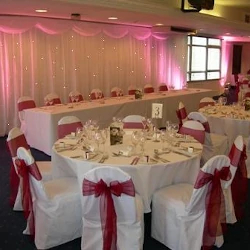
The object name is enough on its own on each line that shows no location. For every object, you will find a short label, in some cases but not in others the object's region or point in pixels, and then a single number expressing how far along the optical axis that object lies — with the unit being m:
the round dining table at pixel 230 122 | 5.54
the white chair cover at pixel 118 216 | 2.74
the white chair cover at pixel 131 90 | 9.32
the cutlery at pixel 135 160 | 3.30
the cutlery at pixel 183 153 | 3.56
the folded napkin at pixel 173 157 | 3.44
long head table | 6.07
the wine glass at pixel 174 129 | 4.23
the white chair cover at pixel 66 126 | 4.73
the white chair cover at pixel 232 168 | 3.48
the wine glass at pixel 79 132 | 4.21
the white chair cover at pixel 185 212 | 2.92
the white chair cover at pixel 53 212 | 3.14
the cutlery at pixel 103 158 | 3.38
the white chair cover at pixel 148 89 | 9.92
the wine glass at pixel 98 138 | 3.87
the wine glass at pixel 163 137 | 4.09
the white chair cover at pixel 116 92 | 8.78
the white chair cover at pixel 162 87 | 10.26
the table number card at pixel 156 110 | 4.26
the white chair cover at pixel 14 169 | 3.79
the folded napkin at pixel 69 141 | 4.02
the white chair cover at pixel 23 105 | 6.74
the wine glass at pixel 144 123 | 4.70
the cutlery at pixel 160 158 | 3.38
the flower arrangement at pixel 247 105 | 6.27
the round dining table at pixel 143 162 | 3.28
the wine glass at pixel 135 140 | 3.87
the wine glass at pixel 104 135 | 3.98
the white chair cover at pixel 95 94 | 8.27
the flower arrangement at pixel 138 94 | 8.00
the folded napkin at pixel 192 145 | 3.87
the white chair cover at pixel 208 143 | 5.22
